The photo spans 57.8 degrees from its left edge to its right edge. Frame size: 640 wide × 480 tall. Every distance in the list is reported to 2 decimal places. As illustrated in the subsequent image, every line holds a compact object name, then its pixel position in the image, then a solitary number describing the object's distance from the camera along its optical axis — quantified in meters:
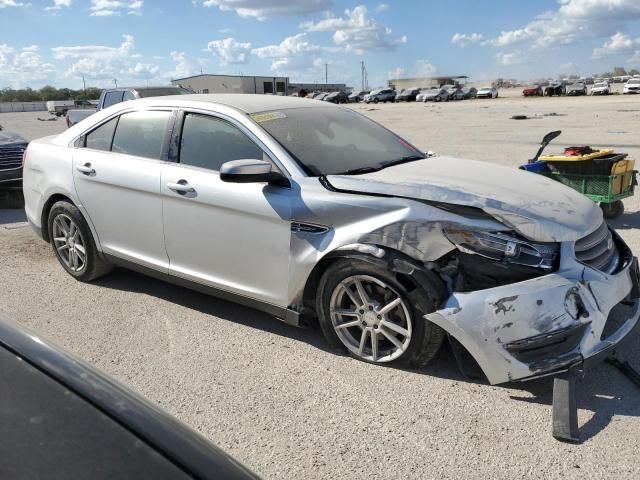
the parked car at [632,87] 51.78
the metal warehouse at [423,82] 120.19
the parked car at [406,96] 68.00
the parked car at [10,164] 9.06
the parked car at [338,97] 67.26
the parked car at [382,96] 67.93
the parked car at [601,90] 55.69
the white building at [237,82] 68.31
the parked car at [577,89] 58.66
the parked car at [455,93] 65.94
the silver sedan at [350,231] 3.15
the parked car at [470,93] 68.81
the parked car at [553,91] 61.44
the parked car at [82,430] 1.33
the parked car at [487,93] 65.19
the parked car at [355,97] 73.81
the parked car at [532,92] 63.20
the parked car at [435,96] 63.36
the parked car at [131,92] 12.81
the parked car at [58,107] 41.44
